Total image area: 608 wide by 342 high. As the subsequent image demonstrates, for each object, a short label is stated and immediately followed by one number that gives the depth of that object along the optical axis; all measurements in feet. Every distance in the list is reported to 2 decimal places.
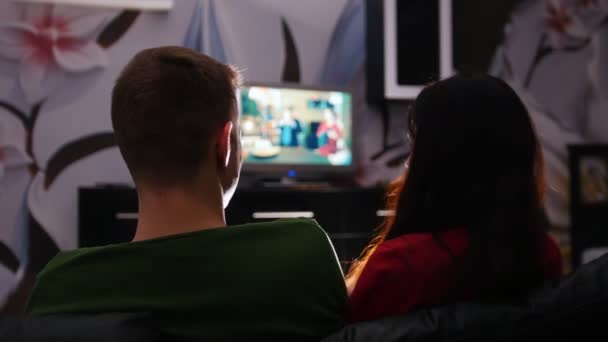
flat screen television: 10.14
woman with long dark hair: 2.95
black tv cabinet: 9.00
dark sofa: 2.23
